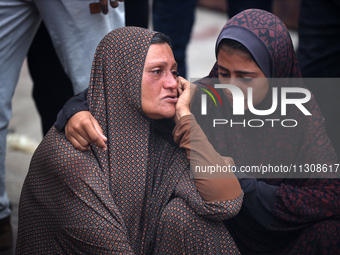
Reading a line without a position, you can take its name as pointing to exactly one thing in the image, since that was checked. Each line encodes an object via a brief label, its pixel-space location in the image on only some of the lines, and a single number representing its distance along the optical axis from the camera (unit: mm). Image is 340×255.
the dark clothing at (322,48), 6633
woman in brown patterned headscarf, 4168
